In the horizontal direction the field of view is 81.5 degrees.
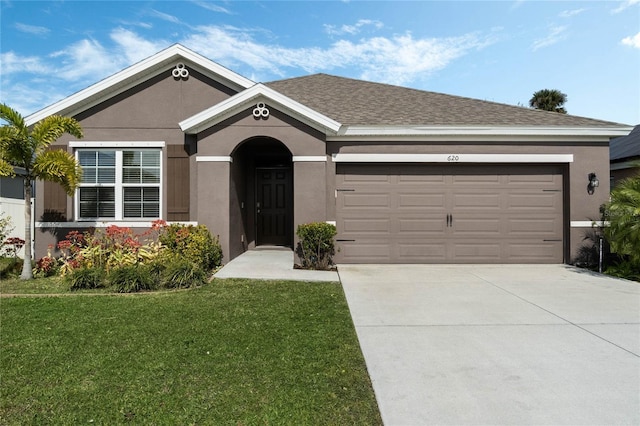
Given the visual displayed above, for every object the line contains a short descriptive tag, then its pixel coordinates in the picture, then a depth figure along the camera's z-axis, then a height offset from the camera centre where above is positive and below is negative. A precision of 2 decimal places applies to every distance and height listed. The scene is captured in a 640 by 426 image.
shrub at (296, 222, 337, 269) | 8.46 -0.73
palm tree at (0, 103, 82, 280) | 7.46 +1.13
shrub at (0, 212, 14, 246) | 8.29 -0.35
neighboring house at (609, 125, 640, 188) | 11.09 +1.68
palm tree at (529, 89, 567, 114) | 24.80 +7.64
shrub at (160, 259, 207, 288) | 6.91 -1.22
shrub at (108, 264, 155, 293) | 6.62 -1.25
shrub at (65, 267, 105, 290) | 6.85 -1.27
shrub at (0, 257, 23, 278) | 8.02 -1.29
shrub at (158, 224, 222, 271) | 7.92 -0.72
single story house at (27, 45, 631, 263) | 9.23 +0.97
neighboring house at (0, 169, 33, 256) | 10.60 -0.05
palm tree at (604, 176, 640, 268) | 7.51 -0.15
